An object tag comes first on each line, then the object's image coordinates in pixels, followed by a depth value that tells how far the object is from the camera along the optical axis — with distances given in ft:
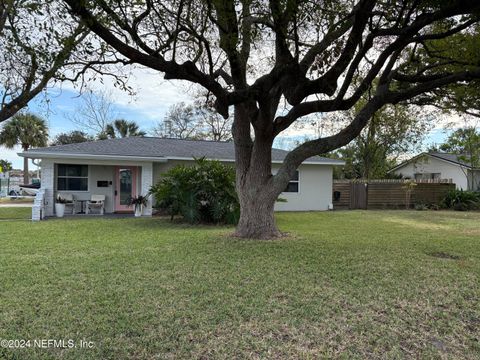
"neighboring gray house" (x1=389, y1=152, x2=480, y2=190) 79.15
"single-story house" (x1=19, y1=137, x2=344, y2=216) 45.34
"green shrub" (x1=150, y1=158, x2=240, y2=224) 37.47
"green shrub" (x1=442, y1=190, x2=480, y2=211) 62.85
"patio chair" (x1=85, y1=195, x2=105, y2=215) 49.14
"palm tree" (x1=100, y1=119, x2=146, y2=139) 99.17
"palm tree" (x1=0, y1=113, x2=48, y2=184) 92.25
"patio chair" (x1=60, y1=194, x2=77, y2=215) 48.44
